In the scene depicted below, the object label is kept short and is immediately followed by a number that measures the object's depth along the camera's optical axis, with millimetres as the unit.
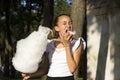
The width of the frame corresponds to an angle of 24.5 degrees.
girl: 2744
